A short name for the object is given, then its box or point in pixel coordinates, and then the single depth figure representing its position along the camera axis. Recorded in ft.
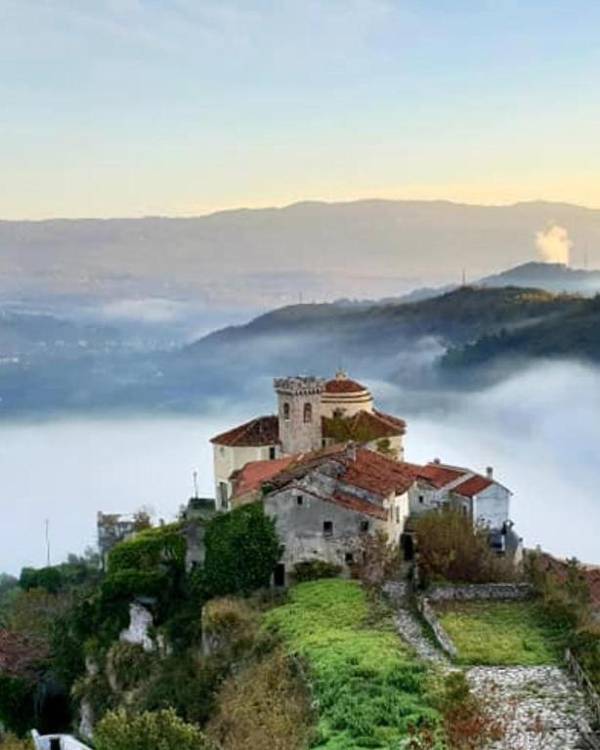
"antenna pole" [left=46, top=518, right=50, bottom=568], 372.56
